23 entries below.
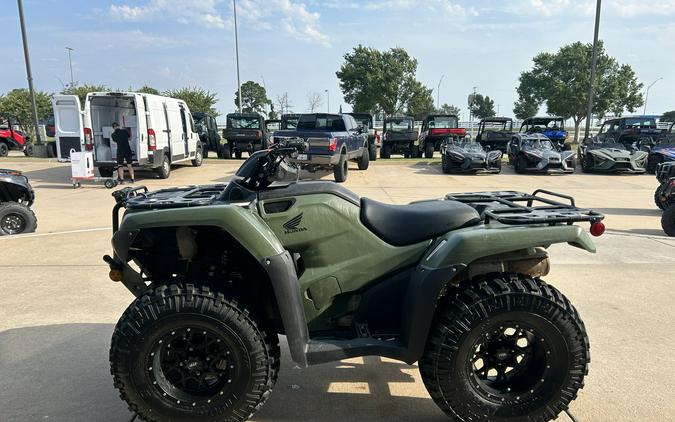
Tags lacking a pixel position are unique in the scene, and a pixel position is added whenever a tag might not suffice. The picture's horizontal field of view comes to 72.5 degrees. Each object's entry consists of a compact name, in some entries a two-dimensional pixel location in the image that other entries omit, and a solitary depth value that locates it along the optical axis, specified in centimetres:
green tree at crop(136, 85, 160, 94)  4619
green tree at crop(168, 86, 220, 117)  4877
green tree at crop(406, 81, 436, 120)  5091
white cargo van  1250
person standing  1191
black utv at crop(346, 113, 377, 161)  1988
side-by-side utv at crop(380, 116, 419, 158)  2198
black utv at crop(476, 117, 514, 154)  2191
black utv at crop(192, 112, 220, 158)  2164
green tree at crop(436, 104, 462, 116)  8482
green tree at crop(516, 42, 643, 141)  4356
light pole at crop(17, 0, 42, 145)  1983
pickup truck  1224
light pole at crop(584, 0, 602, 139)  2102
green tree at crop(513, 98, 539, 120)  6606
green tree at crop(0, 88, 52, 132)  3638
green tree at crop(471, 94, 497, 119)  8944
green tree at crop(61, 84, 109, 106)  4078
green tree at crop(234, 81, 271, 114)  8275
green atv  236
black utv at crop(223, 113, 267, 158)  2030
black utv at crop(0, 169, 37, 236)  689
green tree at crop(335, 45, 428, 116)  4934
